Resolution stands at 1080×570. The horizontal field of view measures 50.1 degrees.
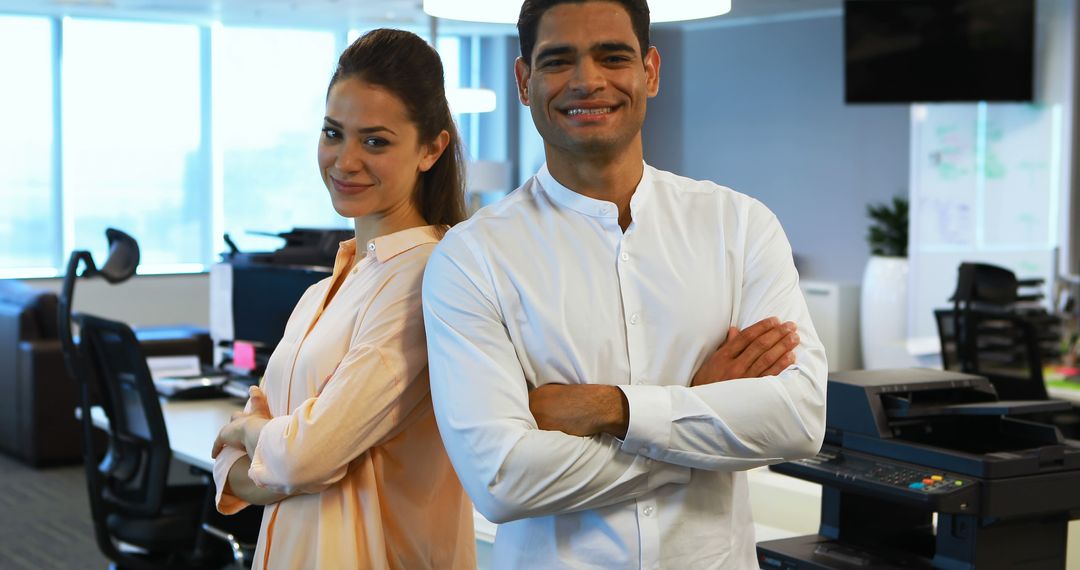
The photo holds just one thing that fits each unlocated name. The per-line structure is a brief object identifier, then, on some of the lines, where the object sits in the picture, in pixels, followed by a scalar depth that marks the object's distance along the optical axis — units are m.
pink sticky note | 4.25
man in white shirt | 1.59
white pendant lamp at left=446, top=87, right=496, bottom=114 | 7.54
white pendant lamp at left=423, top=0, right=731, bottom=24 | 2.37
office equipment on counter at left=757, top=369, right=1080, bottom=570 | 2.05
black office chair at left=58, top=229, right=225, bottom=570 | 3.37
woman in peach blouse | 1.76
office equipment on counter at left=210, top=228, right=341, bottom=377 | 4.01
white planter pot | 9.05
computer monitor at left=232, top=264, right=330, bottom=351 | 3.92
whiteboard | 7.67
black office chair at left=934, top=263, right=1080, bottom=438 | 5.02
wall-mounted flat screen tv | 7.90
